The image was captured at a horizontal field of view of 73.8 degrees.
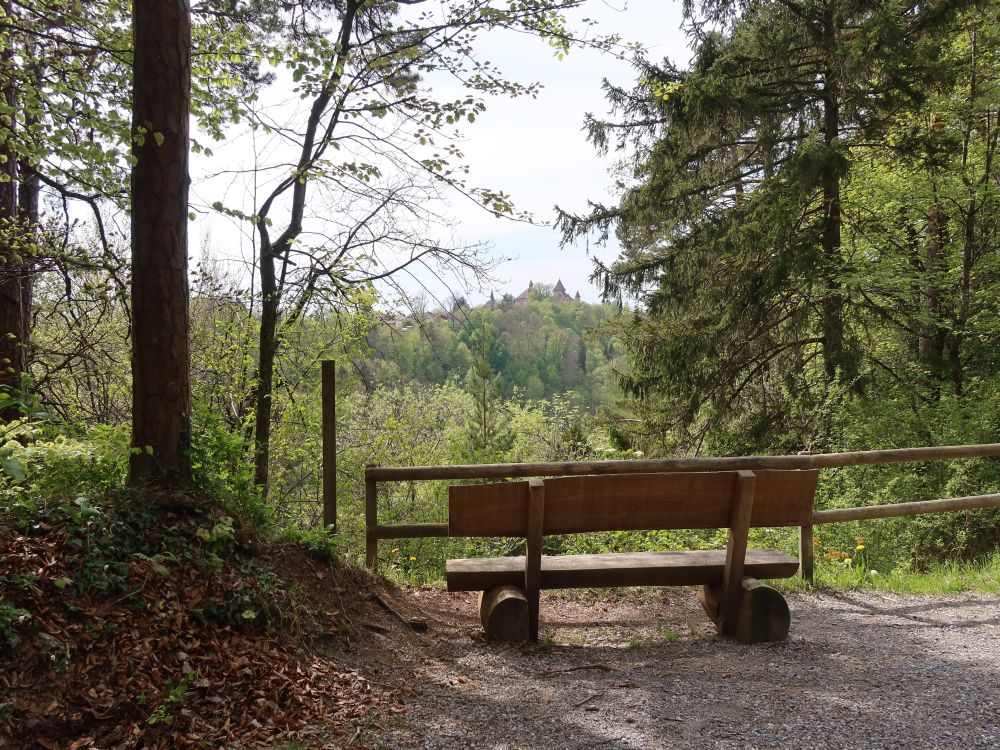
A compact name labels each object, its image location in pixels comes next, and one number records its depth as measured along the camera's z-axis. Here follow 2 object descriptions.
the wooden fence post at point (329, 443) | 5.83
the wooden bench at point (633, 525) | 4.42
